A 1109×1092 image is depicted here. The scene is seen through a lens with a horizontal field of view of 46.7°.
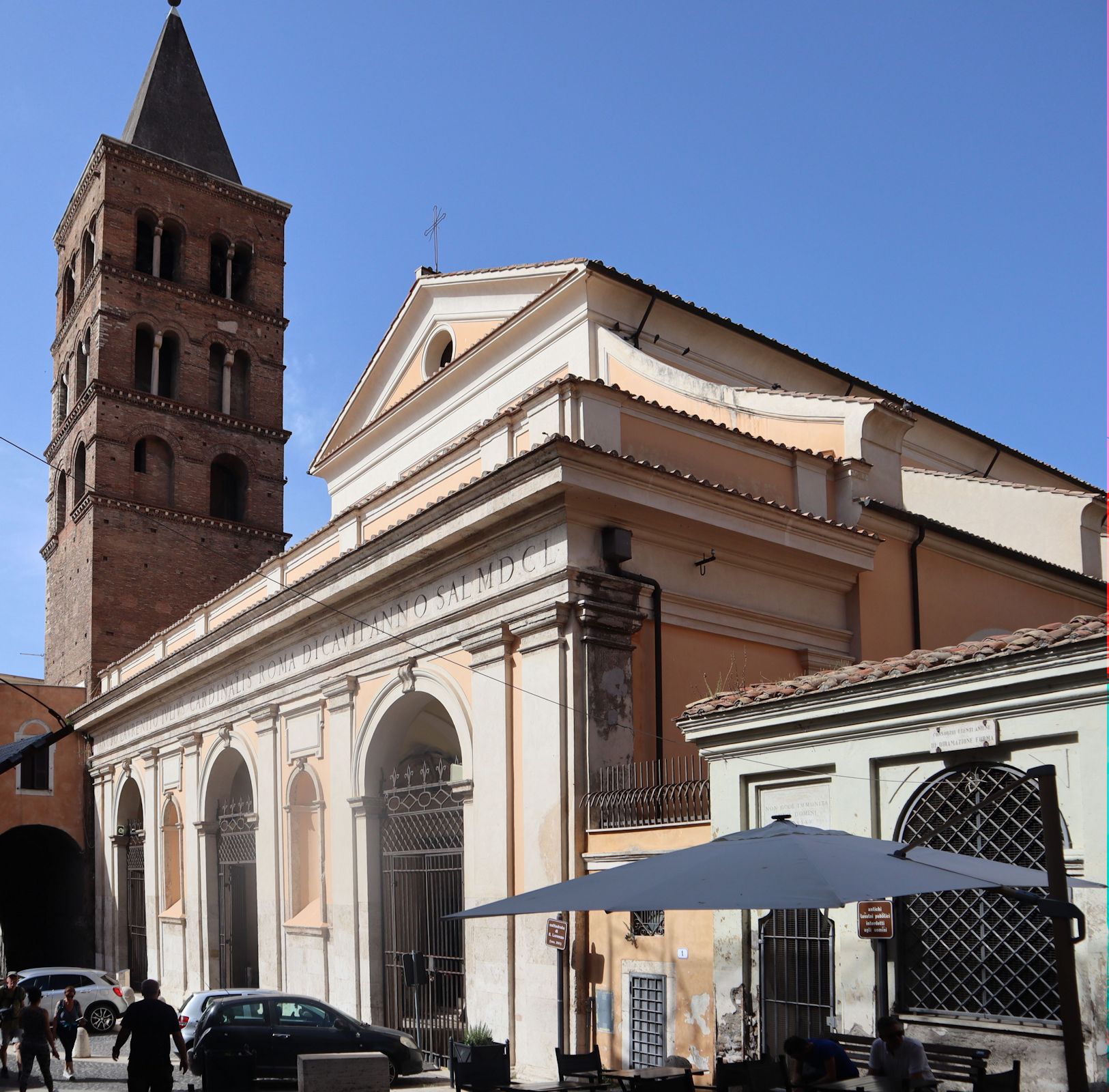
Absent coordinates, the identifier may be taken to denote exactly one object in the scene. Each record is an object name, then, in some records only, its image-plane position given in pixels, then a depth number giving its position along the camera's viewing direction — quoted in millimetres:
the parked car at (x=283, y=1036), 13430
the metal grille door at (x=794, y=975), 9812
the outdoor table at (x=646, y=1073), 8789
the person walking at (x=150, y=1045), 9922
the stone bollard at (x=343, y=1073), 11234
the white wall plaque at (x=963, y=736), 8742
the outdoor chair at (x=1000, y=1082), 7227
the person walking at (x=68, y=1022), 16112
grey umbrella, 6559
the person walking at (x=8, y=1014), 15227
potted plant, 10219
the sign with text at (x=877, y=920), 9203
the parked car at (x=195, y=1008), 14461
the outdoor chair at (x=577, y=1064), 9711
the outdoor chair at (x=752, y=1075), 8406
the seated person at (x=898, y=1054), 7617
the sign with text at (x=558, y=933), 12086
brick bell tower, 32312
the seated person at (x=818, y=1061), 7891
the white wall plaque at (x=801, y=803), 10062
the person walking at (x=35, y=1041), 13195
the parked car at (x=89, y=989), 20344
